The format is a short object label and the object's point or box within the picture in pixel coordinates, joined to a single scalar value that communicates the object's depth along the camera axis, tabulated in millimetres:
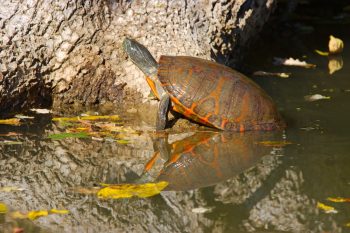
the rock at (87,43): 12469
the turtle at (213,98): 11320
